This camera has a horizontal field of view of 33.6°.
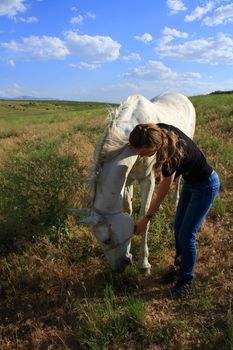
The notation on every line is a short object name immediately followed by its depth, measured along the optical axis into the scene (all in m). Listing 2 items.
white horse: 3.99
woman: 3.48
